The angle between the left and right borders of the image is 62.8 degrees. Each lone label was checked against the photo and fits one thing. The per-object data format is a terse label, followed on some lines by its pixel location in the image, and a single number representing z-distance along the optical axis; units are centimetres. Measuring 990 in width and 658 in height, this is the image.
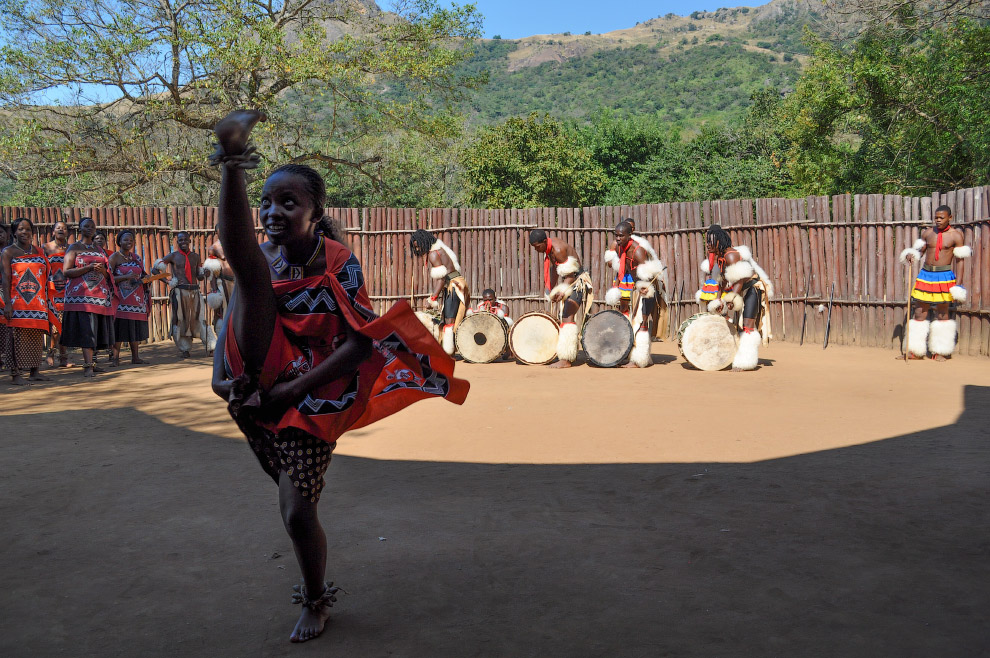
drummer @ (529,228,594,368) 1033
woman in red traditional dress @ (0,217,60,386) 916
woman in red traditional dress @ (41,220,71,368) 1066
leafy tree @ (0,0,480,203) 1747
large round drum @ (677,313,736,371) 995
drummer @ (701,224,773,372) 995
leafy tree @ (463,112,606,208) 2750
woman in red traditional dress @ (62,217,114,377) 996
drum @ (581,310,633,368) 1037
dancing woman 269
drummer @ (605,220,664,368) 1044
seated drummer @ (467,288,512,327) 1169
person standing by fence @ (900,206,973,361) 1049
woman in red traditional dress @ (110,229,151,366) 1095
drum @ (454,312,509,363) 1106
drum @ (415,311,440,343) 1185
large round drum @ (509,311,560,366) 1076
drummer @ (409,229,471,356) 1136
